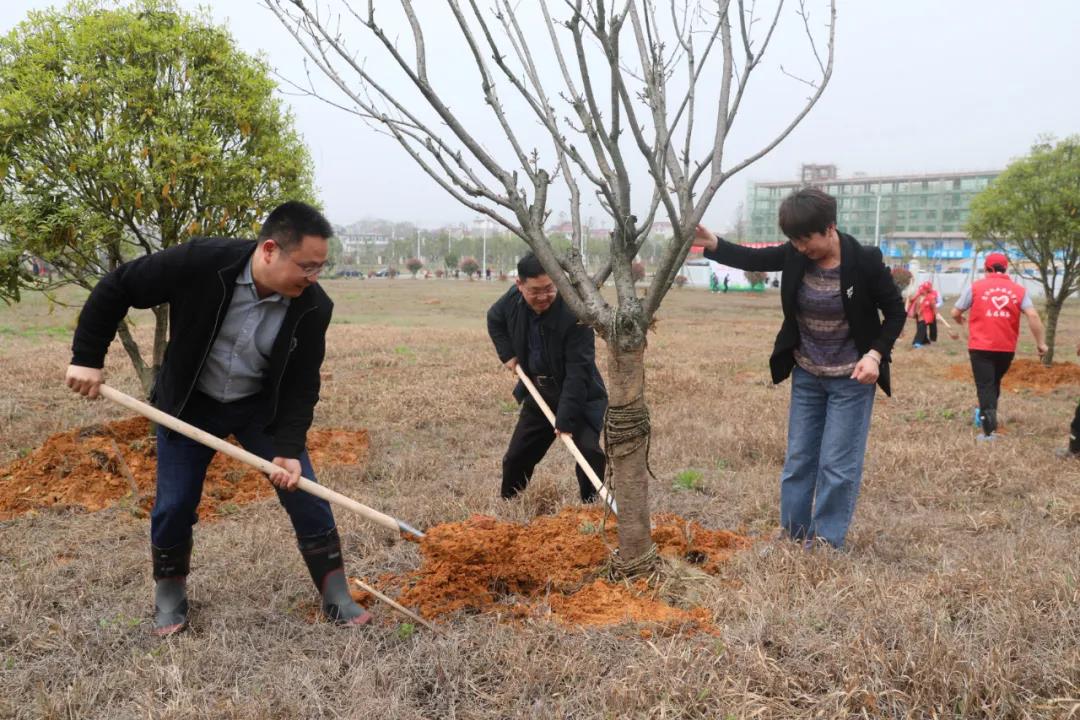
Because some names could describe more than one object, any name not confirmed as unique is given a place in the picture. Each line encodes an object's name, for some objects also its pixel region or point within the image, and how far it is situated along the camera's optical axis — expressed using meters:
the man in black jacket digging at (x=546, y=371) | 4.39
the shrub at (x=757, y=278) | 49.33
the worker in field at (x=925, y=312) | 16.16
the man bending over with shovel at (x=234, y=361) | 2.91
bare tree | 2.96
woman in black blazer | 3.64
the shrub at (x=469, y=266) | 71.88
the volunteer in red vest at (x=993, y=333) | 7.14
